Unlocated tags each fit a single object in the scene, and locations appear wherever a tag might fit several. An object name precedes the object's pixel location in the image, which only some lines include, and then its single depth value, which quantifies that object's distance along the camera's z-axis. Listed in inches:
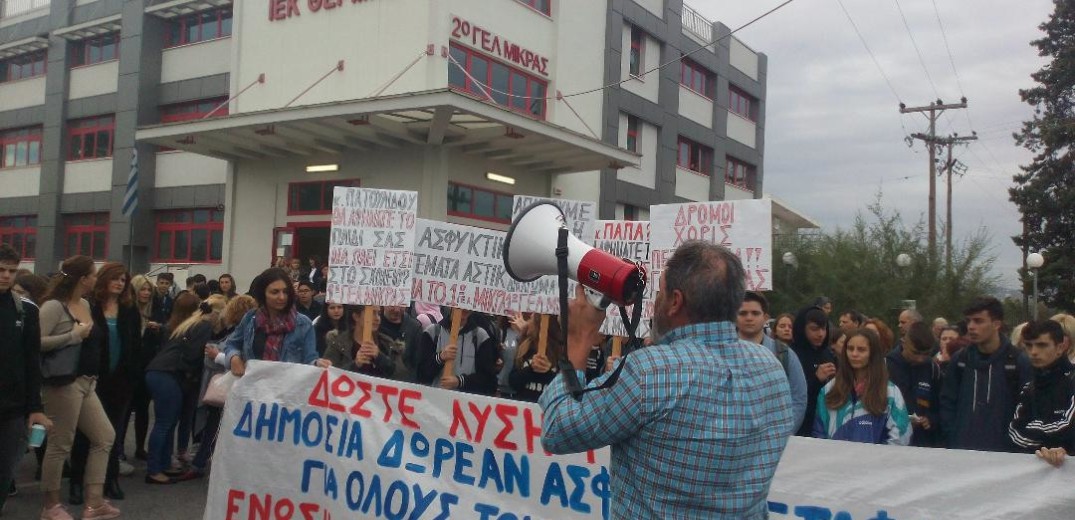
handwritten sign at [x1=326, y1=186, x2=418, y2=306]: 257.8
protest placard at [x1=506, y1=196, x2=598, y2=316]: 246.7
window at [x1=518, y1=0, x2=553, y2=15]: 805.9
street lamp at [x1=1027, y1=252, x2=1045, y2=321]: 834.8
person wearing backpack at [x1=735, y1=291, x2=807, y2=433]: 190.1
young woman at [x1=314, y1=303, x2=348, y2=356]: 321.1
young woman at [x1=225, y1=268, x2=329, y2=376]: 229.6
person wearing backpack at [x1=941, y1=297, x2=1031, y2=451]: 202.8
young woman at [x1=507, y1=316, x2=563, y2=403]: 245.8
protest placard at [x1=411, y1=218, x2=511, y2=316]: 261.7
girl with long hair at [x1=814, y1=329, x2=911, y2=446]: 189.0
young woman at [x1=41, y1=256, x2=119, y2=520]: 218.4
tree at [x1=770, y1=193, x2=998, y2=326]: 925.2
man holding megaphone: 83.3
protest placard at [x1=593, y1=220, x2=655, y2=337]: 263.3
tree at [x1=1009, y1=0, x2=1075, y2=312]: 1289.4
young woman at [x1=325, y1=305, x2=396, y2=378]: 249.1
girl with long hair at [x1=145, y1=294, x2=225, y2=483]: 266.8
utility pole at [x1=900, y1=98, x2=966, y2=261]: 1309.4
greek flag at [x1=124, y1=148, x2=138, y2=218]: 776.3
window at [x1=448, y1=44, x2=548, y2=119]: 732.0
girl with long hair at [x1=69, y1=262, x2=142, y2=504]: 241.6
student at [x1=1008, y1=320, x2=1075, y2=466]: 170.2
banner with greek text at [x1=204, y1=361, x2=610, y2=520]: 171.8
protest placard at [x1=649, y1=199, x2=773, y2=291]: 231.0
